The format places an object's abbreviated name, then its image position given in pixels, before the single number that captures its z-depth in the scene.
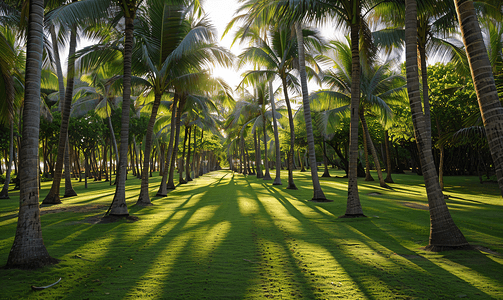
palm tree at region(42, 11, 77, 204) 12.97
